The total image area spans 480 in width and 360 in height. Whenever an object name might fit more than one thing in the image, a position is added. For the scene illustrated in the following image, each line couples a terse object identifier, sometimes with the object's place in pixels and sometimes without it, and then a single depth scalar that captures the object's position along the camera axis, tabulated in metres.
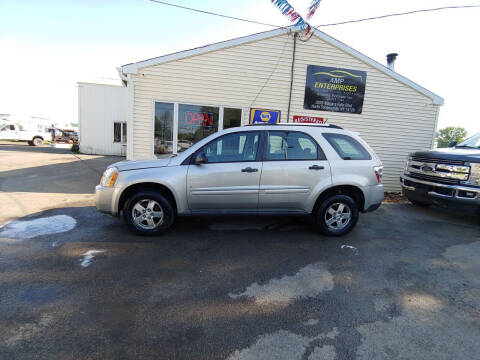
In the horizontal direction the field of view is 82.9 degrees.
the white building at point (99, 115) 17.64
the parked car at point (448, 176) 5.45
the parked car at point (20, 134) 24.16
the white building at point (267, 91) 7.92
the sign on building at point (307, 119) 8.58
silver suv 4.22
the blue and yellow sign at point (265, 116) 8.43
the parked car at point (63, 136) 29.75
